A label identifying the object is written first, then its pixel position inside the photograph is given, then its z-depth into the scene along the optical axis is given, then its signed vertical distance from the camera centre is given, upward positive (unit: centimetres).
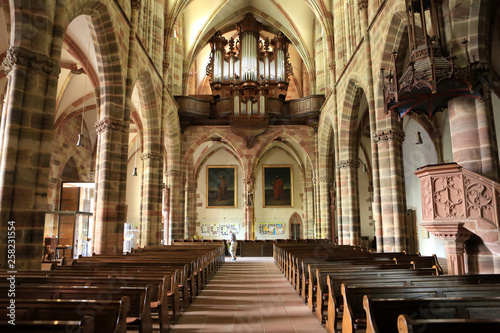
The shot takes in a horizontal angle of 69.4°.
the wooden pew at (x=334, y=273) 555 -73
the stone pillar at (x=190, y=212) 2717 +120
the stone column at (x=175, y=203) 2161 +149
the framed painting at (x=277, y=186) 2947 +336
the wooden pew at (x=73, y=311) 315 -71
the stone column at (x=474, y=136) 709 +179
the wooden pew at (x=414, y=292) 397 -72
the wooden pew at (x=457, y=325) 248 -67
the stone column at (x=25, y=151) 659 +147
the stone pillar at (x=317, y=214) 2243 +85
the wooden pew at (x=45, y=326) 237 -63
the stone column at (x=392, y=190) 1085 +112
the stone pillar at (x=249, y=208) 2345 +127
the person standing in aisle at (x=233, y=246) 1754 -90
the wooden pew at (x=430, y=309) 324 -73
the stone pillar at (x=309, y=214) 2697 +97
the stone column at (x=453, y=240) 672 -26
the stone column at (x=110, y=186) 1117 +135
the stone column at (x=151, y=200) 1627 +128
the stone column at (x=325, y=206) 2150 +124
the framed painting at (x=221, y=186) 2956 +340
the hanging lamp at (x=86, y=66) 1292 +608
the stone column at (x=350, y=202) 1622 +110
